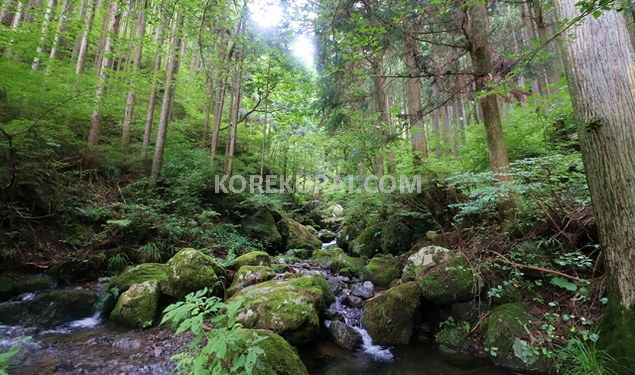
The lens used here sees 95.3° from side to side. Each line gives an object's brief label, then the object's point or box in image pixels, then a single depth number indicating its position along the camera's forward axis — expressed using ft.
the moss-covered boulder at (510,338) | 12.39
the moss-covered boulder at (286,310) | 14.60
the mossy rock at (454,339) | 14.57
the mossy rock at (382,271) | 22.41
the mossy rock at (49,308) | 16.01
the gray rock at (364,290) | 20.33
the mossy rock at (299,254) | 31.35
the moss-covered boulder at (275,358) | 9.70
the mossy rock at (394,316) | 15.90
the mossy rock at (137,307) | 16.69
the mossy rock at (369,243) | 29.76
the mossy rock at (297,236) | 36.73
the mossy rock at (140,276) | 18.81
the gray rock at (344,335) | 15.69
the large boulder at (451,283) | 15.80
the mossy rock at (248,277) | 19.38
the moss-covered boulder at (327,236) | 44.48
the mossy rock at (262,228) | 35.73
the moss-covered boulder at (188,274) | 18.22
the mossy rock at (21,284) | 17.52
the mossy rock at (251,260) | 23.02
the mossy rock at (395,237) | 27.14
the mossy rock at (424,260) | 17.74
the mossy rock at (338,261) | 26.61
